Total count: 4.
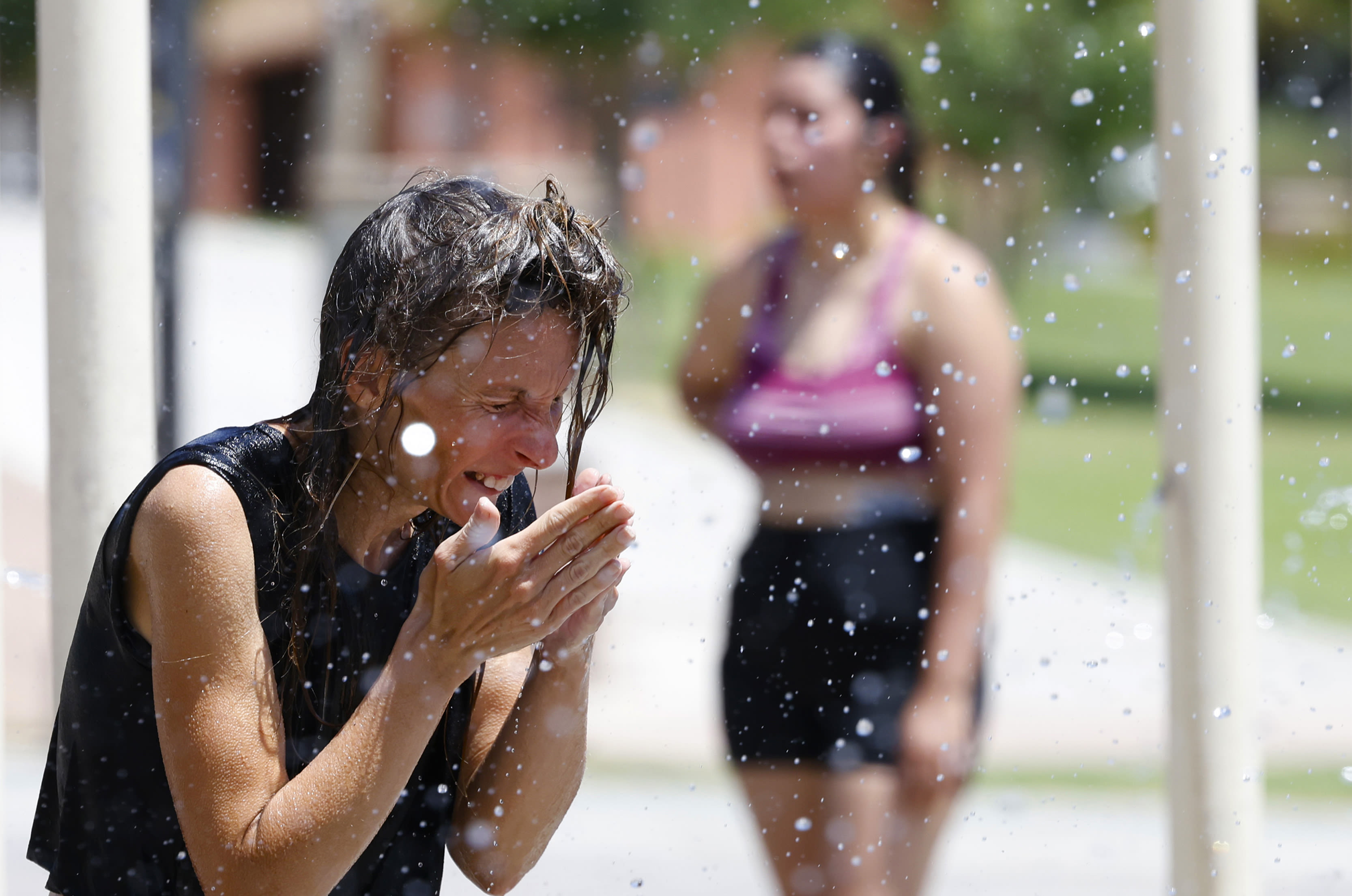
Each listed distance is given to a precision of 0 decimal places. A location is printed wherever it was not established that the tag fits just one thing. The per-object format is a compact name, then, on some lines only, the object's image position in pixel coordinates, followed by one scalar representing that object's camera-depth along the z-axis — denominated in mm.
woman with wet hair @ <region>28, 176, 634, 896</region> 6591
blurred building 24709
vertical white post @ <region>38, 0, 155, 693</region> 7028
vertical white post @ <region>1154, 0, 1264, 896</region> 7157
